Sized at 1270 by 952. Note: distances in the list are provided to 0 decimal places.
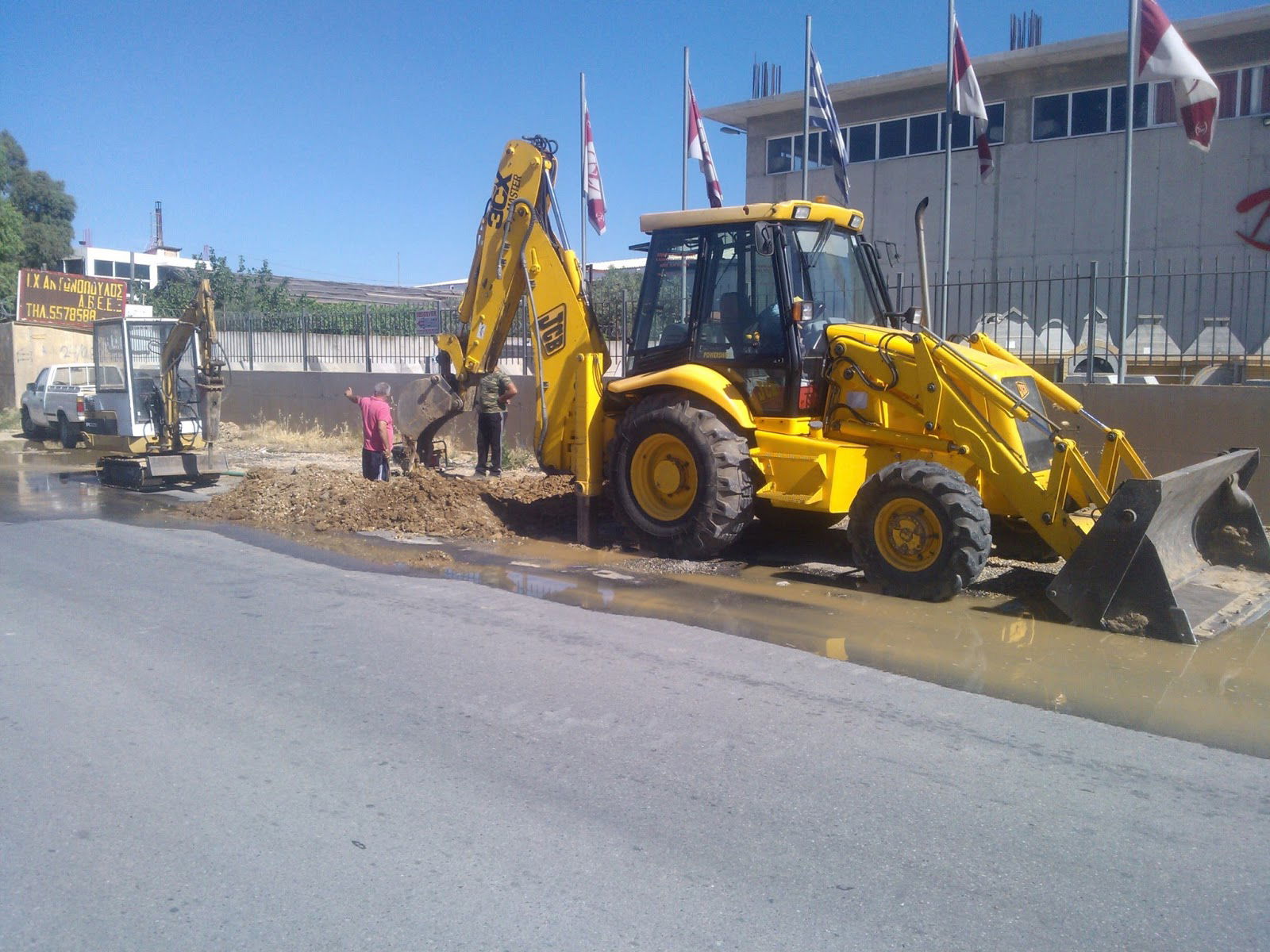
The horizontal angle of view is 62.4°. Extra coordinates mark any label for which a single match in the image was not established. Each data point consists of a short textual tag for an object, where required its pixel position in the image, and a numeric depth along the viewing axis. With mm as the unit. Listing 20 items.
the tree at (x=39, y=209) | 49812
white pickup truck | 21016
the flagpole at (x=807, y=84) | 16573
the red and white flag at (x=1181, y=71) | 12000
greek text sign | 26719
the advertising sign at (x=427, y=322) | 19391
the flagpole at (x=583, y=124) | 19750
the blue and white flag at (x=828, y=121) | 16500
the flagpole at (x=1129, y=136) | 12648
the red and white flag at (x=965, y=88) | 15453
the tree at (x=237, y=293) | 36406
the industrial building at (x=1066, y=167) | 24109
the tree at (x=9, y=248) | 34219
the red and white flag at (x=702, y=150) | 18406
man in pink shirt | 13289
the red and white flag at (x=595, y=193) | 19750
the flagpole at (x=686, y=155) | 18406
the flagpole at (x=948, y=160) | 15523
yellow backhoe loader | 7512
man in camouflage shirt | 14484
